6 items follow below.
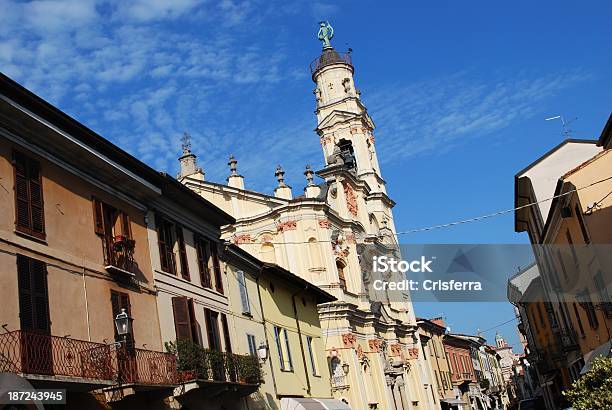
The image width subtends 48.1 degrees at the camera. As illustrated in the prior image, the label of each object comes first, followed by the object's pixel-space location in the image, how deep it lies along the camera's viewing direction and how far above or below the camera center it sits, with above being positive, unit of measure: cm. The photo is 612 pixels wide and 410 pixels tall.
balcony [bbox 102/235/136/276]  1664 +505
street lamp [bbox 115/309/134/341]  1521 +303
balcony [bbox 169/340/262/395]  1766 +217
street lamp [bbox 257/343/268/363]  2436 +302
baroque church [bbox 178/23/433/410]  4356 +1111
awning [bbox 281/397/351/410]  2552 +109
